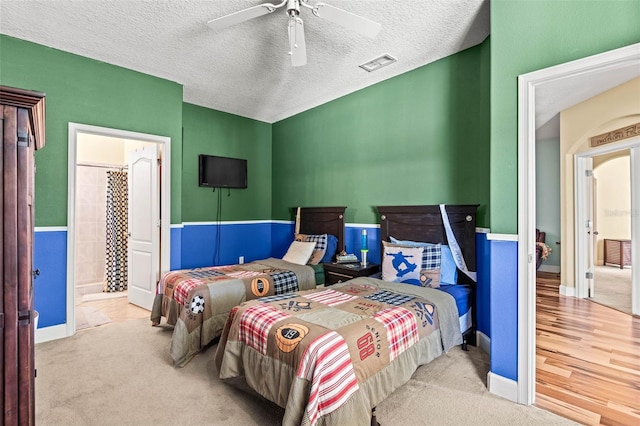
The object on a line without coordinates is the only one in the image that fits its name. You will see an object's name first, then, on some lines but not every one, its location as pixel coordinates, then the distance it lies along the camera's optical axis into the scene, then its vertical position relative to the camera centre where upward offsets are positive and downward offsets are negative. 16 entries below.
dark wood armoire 1.04 -0.13
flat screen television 4.70 +0.63
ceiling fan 2.13 +1.35
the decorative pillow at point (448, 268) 3.03 -0.53
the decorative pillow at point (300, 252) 4.03 -0.51
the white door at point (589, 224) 4.36 -0.16
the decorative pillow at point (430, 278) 2.89 -0.59
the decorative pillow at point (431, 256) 2.98 -0.41
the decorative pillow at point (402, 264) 3.01 -0.50
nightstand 3.49 -0.66
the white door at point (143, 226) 3.95 -0.17
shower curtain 4.93 -0.30
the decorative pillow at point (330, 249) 4.18 -0.48
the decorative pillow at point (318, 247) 4.13 -0.45
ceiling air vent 3.21 +1.58
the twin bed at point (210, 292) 2.66 -0.76
